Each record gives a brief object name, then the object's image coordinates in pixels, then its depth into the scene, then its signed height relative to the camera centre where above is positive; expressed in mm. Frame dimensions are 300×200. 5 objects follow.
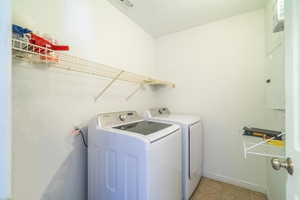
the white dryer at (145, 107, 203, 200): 1688 -673
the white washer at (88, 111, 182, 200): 1025 -527
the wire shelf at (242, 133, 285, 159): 1356 -575
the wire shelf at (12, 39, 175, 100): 909 +345
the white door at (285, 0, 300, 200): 639 +38
